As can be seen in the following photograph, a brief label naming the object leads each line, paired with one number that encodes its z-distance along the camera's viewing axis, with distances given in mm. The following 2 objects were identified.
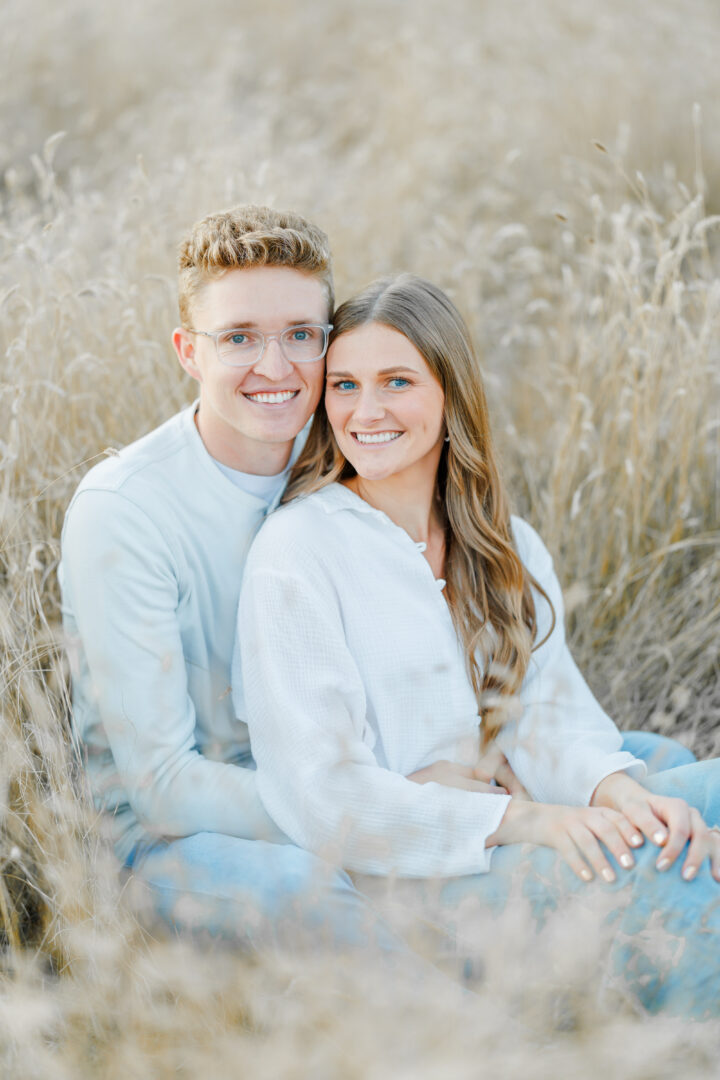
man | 1921
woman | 1837
